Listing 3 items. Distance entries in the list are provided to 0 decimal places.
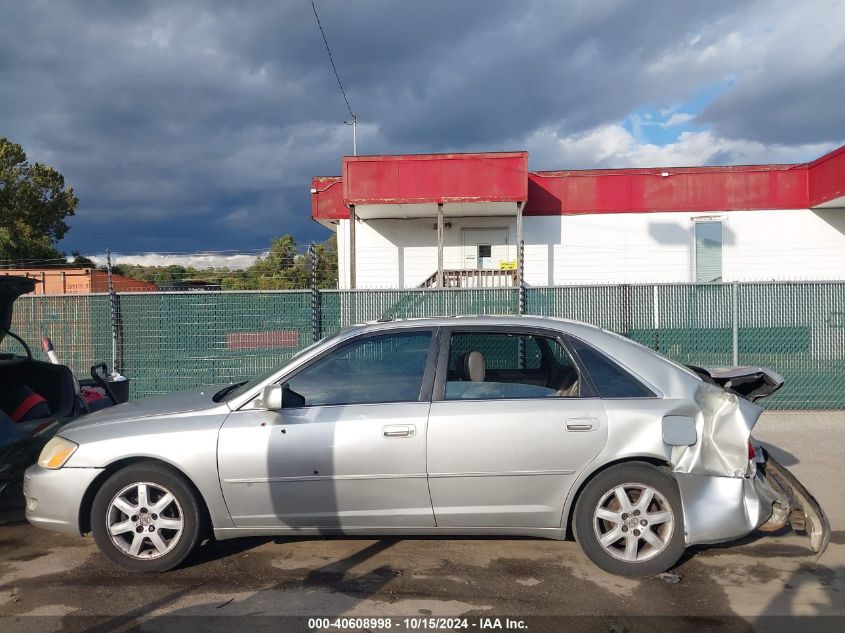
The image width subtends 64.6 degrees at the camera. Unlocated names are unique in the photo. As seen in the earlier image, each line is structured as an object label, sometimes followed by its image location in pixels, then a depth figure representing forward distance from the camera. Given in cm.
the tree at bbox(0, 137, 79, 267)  2832
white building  1758
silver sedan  404
